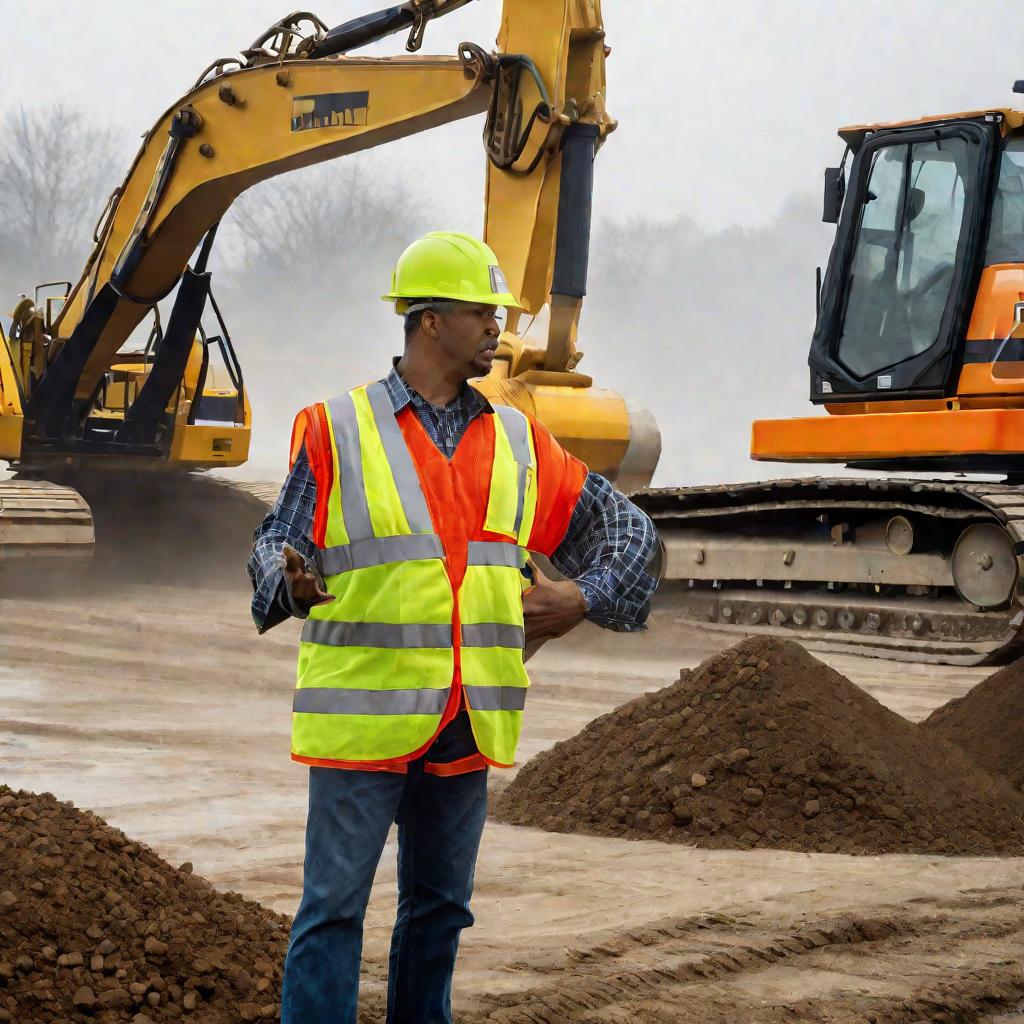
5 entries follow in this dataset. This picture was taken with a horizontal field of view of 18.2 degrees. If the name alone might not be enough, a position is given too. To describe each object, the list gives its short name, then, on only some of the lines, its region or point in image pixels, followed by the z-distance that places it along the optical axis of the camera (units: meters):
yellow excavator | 18.73
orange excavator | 18.67
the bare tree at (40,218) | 101.39
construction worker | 5.55
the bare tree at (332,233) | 106.20
